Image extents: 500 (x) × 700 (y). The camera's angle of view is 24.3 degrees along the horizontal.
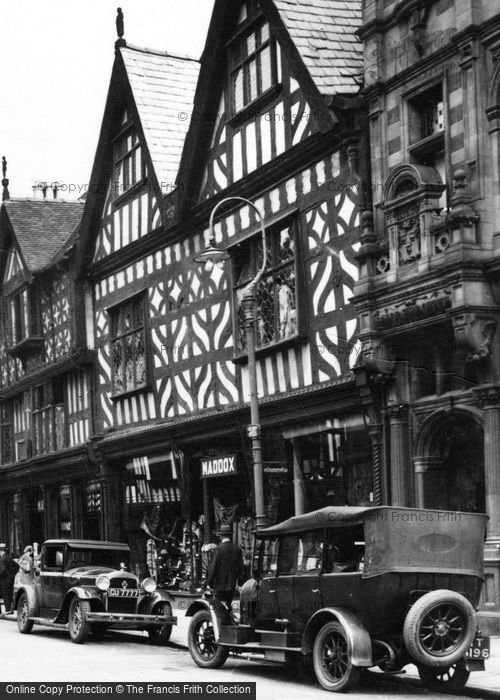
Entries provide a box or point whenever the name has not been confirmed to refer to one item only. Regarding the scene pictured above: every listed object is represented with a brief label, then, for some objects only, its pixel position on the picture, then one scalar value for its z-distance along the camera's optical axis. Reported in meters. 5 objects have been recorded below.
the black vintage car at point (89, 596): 17.06
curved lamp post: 16.36
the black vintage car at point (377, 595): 10.89
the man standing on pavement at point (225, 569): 13.91
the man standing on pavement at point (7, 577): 23.42
